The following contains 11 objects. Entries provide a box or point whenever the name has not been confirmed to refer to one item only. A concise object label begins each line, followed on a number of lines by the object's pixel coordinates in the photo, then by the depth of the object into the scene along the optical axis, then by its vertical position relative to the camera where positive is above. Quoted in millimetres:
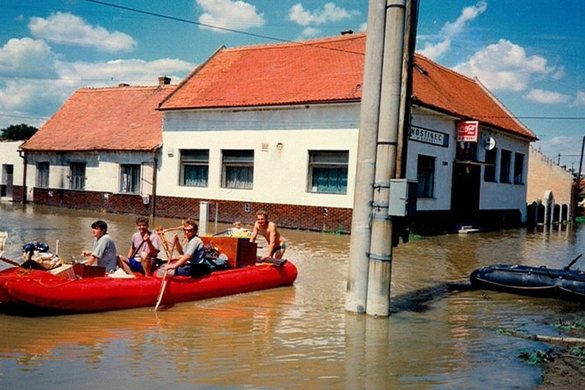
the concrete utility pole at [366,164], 9195 +486
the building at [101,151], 27750 +1424
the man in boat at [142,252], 10160 -1123
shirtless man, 11758 -844
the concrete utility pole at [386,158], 9094 +575
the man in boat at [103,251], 9375 -1043
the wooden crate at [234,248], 11312 -1079
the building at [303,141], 22188 +2073
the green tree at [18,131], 69719 +5341
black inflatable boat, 11047 -1390
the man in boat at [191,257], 9805 -1119
